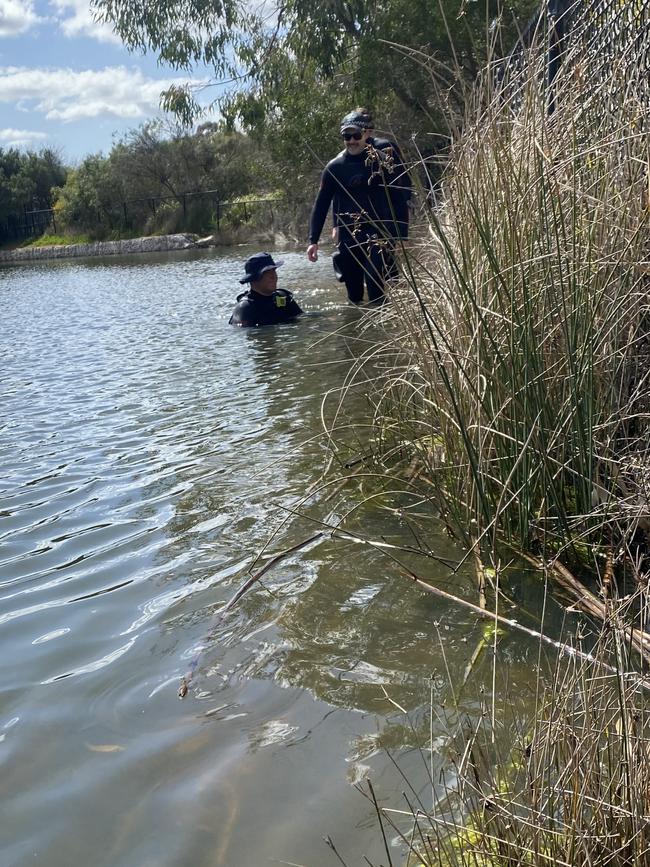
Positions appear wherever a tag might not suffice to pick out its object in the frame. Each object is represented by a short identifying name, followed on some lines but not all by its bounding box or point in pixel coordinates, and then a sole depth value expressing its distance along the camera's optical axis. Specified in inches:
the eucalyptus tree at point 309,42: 653.9
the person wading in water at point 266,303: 380.5
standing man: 302.5
